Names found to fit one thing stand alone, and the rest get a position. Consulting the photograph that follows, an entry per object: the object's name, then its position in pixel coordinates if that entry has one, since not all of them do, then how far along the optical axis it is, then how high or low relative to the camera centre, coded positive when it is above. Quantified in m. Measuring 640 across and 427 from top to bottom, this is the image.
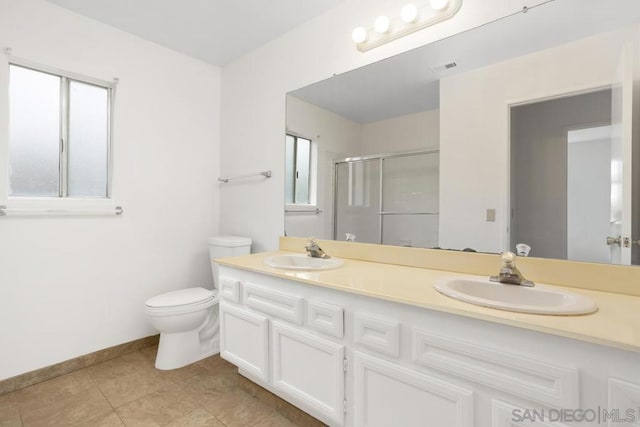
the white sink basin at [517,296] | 0.85 -0.28
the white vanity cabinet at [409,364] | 0.74 -0.48
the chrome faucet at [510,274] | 1.13 -0.23
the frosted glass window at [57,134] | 1.83 +0.51
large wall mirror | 1.11 +0.35
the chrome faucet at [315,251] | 1.80 -0.24
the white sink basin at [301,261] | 1.63 -0.29
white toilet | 1.92 -0.76
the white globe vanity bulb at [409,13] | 1.52 +1.04
